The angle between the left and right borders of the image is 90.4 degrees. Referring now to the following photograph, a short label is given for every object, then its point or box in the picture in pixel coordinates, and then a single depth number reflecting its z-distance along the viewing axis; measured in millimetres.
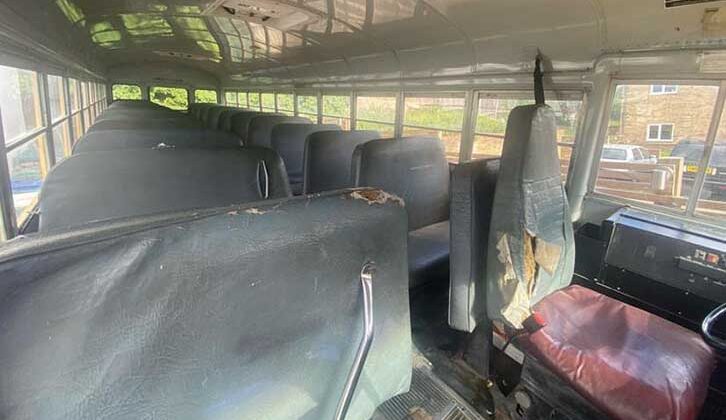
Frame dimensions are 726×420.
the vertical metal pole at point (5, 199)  1797
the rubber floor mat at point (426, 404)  1034
